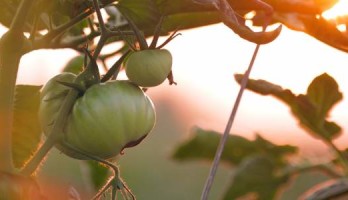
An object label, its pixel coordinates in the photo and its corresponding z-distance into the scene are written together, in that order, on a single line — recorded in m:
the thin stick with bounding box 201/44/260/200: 1.36
